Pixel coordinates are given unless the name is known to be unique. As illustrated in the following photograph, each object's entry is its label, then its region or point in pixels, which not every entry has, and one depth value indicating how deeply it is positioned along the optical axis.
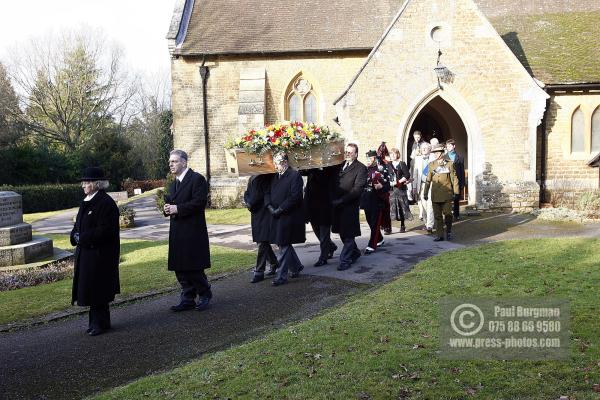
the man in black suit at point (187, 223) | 6.65
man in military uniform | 10.96
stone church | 16.72
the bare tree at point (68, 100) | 42.62
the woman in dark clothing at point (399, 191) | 12.32
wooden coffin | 7.93
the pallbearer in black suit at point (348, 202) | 8.96
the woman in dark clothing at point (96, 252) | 6.07
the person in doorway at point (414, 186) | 13.19
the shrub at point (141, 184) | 39.31
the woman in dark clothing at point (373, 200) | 10.08
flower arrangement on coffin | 7.91
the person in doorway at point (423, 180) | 12.28
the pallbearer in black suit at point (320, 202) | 9.09
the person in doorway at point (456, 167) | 13.59
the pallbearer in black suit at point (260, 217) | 8.21
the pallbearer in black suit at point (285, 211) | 7.91
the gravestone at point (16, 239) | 11.09
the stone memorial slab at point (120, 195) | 35.62
